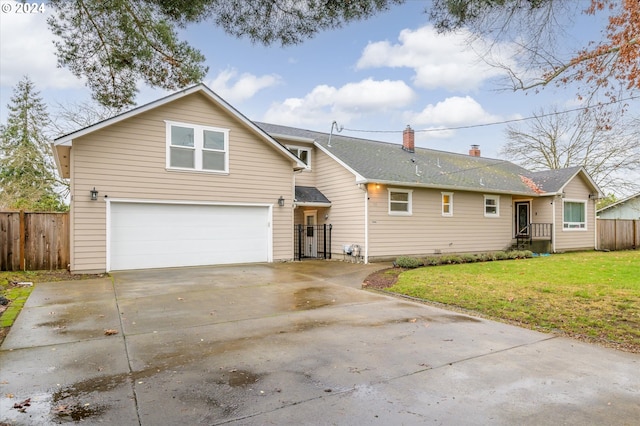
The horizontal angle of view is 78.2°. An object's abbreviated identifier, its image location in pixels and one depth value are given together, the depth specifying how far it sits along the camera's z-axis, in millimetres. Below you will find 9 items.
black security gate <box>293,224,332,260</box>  16328
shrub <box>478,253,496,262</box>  14996
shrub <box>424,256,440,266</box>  13391
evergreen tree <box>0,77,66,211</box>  23328
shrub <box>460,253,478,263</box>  14611
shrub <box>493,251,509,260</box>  15452
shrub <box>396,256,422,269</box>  12711
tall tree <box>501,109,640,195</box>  26703
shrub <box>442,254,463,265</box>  14135
